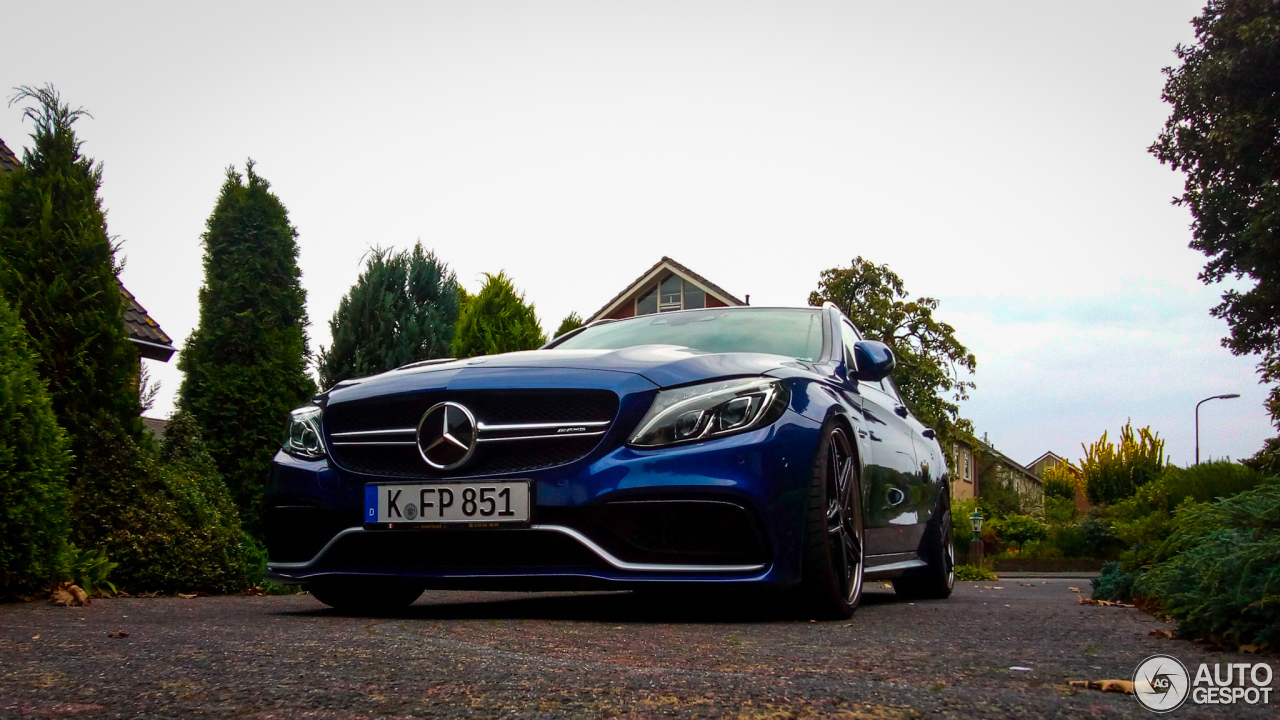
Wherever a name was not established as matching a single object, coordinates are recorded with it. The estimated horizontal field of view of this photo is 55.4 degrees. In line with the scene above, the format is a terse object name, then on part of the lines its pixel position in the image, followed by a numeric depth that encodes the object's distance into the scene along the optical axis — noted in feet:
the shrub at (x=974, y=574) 66.59
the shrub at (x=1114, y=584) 21.12
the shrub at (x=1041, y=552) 102.68
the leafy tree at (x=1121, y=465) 146.30
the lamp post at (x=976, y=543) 108.61
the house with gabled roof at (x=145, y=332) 47.50
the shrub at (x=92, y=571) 21.65
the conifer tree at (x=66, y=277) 26.45
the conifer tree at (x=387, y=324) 47.47
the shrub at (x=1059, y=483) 193.77
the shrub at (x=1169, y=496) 20.52
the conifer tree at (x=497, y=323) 56.44
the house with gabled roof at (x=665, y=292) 131.13
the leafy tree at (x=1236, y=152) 76.69
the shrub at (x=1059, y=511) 156.59
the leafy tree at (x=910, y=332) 135.54
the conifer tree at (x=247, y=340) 36.76
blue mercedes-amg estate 13.66
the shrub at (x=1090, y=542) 99.45
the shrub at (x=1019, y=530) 139.64
